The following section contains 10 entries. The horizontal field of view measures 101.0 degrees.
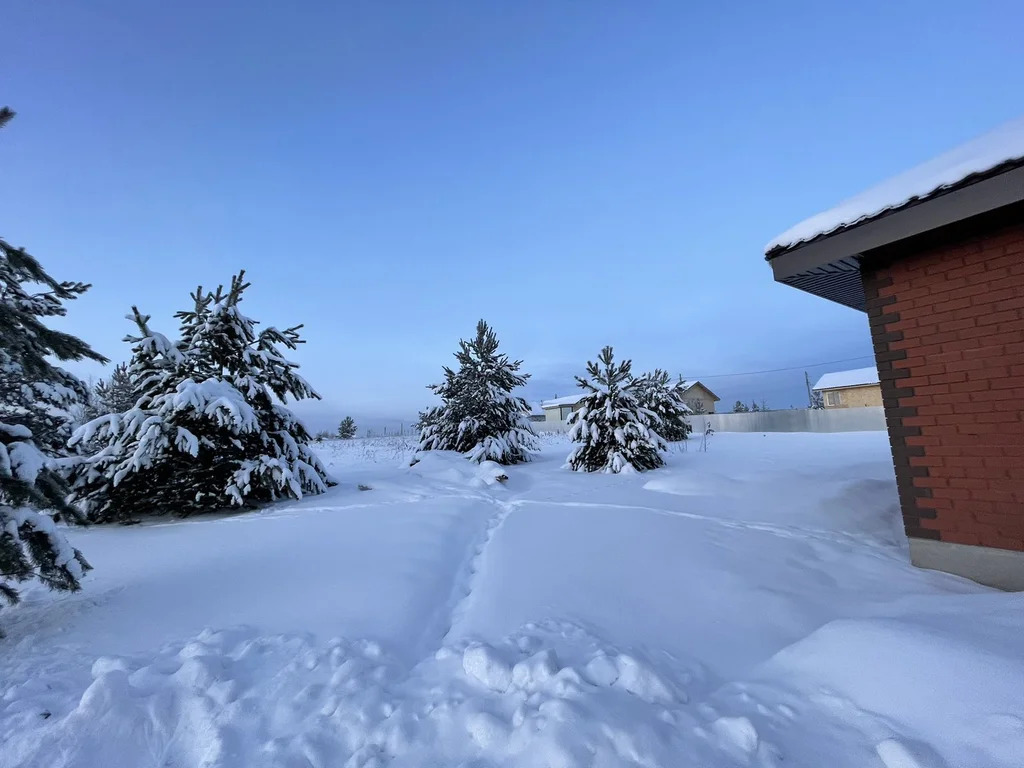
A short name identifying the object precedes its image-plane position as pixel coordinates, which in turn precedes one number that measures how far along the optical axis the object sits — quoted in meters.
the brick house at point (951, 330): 3.09
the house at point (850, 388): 31.51
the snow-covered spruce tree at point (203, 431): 5.60
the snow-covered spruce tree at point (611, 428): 9.73
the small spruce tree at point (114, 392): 14.52
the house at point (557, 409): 50.41
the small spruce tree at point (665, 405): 16.28
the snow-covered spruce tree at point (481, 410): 12.28
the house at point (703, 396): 42.06
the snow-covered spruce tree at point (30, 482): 2.42
